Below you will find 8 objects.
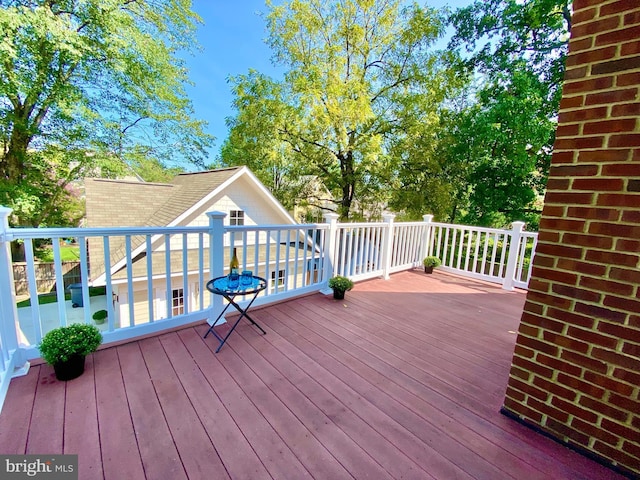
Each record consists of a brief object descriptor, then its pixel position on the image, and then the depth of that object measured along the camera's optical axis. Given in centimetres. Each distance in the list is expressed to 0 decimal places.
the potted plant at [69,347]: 185
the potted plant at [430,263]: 525
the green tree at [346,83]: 833
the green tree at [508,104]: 716
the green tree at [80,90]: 657
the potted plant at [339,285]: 363
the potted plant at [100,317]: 809
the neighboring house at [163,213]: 632
